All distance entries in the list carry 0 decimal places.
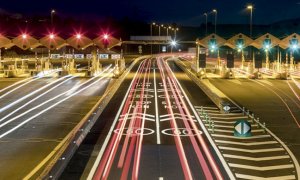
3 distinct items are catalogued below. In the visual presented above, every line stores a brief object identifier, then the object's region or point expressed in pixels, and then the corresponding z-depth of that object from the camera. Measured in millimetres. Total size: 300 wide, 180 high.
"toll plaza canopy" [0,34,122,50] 65562
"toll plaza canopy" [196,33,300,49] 63594
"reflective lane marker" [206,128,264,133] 26528
